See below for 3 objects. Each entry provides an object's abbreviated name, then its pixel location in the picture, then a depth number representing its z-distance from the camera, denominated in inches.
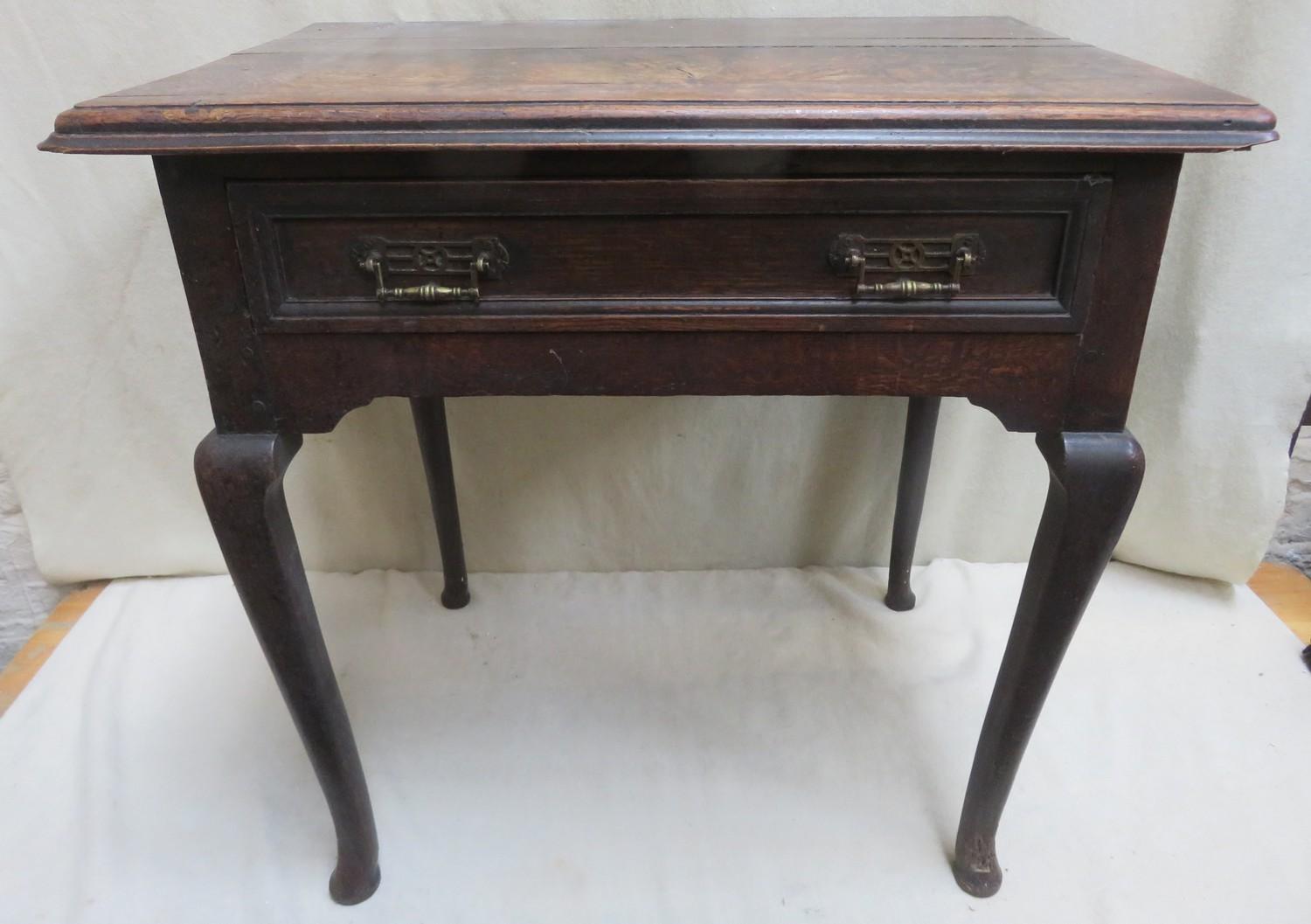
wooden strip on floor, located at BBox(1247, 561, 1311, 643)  56.2
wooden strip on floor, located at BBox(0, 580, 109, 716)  52.1
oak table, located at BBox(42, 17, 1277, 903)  25.7
